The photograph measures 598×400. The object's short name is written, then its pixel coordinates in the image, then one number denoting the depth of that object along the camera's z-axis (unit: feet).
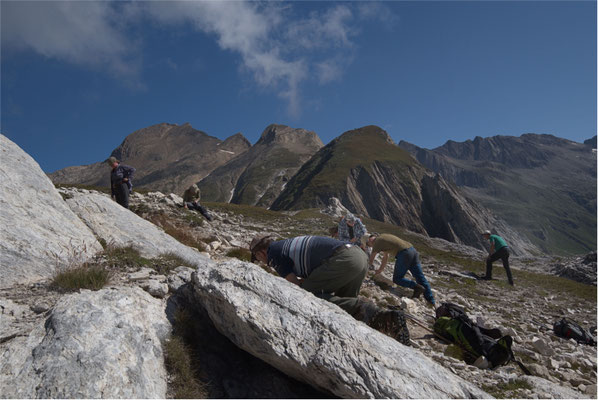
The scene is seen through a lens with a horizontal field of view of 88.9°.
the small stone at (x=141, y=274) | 18.14
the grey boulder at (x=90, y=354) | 9.98
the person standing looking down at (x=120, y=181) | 38.29
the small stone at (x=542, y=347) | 24.30
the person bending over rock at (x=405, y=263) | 33.30
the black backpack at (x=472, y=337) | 18.67
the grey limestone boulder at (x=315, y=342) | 11.19
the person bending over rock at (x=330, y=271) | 16.48
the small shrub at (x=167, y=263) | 20.83
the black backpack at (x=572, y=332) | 30.48
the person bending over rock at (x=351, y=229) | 37.43
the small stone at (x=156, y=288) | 15.98
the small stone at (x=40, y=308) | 13.67
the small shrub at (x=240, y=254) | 33.56
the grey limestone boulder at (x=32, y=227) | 16.78
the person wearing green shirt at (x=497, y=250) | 56.44
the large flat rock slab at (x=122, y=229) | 24.48
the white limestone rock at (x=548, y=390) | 16.02
